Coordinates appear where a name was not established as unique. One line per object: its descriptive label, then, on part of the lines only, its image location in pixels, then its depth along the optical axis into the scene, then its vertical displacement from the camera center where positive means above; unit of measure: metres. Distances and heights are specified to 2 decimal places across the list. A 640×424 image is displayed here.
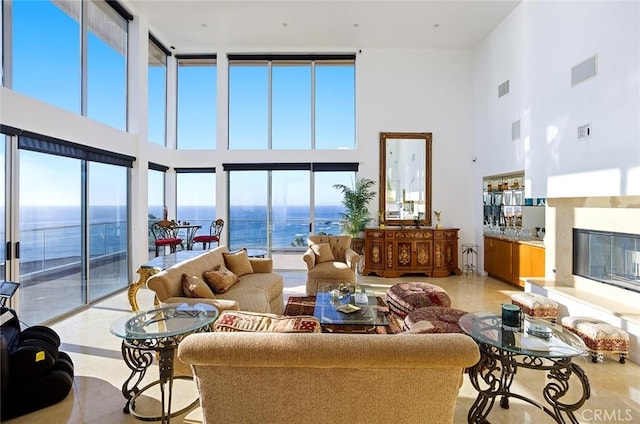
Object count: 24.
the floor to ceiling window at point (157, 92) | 6.84 +2.71
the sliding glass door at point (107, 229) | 5.00 -0.32
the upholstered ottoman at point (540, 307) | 3.90 -1.19
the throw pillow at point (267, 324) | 1.78 -0.66
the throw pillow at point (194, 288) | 3.09 -0.76
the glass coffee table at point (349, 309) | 3.13 -1.08
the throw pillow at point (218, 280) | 3.59 -0.80
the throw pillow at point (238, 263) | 4.45 -0.75
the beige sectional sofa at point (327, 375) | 1.51 -0.82
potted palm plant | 6.94 +0.08
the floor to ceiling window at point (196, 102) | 7.70 +2.69
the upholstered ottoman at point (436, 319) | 2.64 -1.02
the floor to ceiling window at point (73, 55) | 3.90 +2.26
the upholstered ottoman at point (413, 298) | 3.72 -1.05
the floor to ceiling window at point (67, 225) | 3.98 -0.21
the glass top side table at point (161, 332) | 2.15 -0.85
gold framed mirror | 7.34 +0.77
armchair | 5.02 -0.86
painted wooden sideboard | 6.76 -0.84
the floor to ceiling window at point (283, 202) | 7.54 +0.21
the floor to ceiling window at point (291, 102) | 7.61 +2.64
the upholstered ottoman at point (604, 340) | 2.98 -1.23
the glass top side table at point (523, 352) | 2.00 -0.91
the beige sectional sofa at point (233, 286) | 2.96 -0.85
